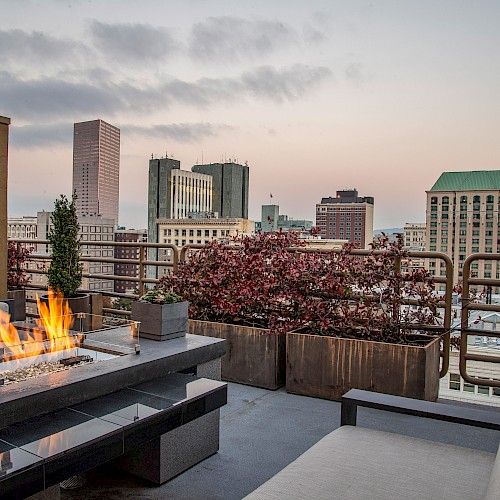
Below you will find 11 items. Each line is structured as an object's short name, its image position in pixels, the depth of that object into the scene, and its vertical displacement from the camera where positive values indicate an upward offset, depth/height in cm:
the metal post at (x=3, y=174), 545 +66
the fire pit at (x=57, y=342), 221 -47
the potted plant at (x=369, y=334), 370 -67
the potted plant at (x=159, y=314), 297 -41
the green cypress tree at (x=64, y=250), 559 -10
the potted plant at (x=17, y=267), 646 -34
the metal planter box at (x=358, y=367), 364 -85
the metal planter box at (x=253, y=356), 415 -88
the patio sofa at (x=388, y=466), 170 -78
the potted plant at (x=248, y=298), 419 -45
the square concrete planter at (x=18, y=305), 299 -47
